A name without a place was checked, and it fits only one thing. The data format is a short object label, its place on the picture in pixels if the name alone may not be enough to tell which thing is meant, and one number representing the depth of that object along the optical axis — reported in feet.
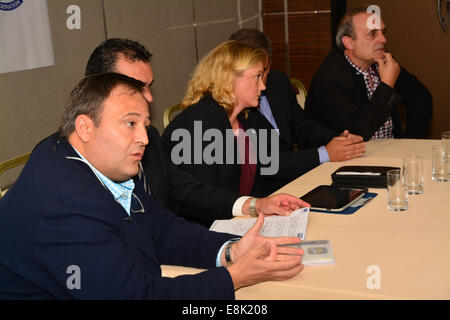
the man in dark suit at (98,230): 4.52
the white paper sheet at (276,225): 6.35
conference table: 5.03
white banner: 10.70
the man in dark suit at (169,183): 7.46
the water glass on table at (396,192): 7.10
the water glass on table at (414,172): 7.63
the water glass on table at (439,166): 8.25
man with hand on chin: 11.26
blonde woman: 8.77
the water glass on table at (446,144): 8.55
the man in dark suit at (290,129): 9.97
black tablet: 7.14
